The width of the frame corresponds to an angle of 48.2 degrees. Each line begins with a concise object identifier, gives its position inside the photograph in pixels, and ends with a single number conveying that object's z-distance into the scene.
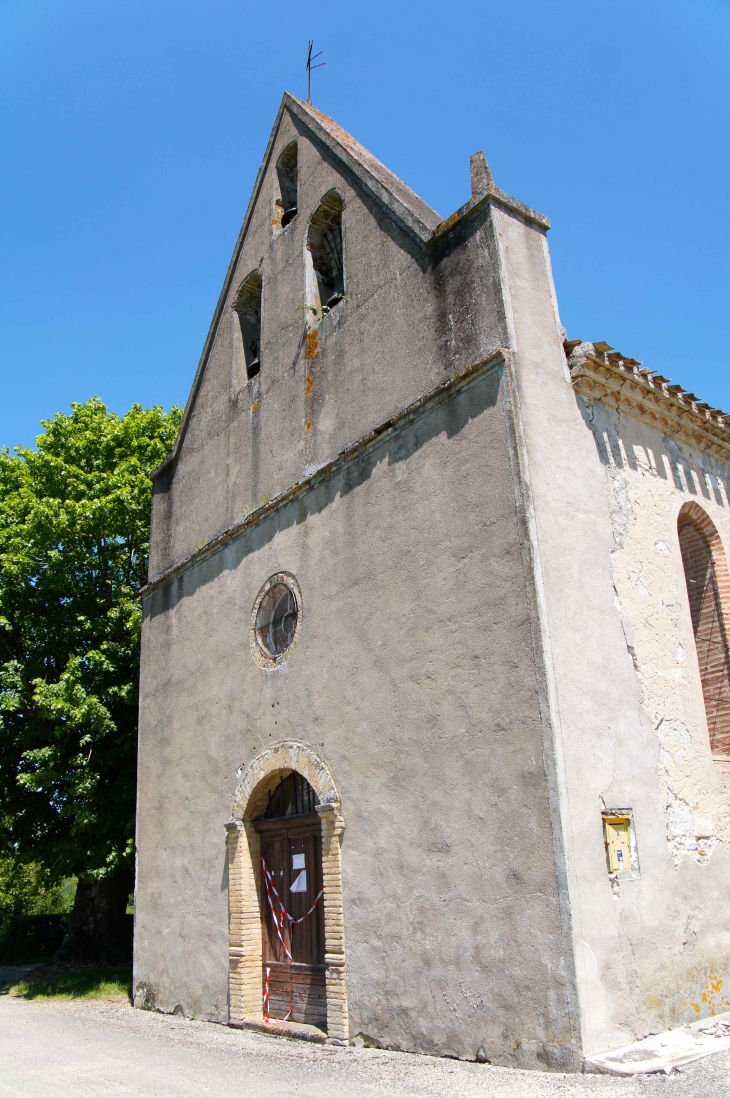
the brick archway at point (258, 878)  7.89
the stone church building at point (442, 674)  6.46
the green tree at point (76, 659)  13.23
